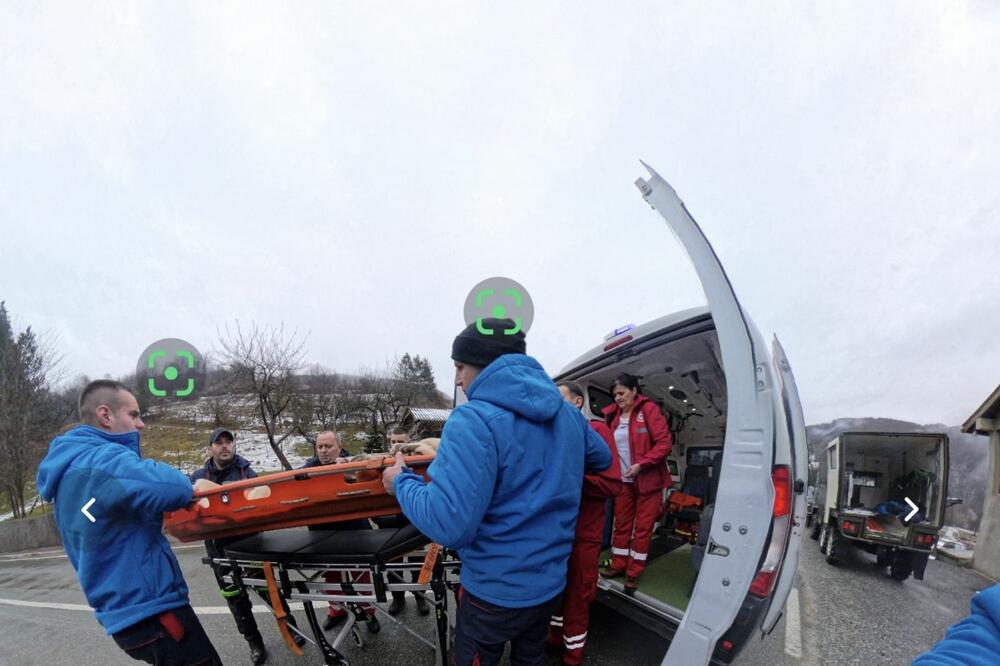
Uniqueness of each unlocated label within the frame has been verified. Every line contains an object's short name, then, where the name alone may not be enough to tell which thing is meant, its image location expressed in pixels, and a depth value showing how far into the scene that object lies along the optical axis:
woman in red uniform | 3.27
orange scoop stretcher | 2.19
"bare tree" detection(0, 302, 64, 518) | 14.09
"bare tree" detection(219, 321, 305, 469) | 15.62
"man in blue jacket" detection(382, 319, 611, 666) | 1.34
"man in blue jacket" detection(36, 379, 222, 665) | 1.73
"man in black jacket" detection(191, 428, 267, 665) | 2.69
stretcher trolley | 2.31
